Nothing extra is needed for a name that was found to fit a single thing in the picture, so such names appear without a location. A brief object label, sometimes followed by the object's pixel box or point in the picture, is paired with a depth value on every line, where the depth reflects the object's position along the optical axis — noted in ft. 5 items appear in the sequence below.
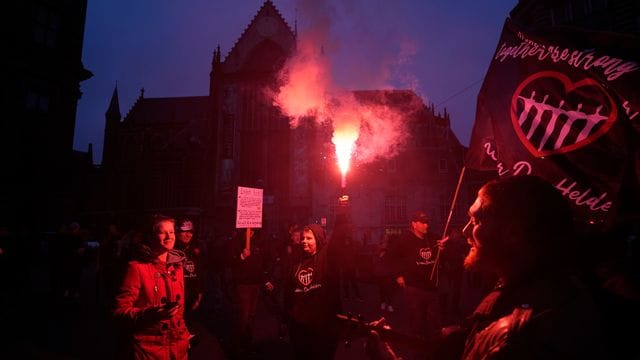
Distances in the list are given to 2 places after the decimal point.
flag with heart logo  7.70
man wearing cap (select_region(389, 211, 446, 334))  20.89
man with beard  4.11
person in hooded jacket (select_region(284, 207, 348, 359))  14.79
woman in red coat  10.60
